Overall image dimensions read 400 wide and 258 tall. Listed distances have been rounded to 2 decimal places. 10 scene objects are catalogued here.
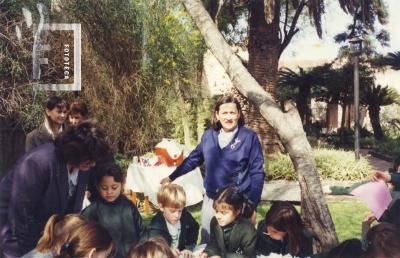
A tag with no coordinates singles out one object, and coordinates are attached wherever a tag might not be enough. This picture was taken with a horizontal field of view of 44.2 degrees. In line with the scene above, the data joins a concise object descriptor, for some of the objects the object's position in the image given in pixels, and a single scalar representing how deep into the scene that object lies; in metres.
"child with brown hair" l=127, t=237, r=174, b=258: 2.28
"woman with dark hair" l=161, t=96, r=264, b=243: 3.10
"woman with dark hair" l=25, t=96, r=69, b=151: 3.71
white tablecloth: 6.66
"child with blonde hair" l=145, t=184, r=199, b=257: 3.16
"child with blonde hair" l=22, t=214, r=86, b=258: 2.24
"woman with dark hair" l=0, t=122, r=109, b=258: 2.29
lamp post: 9.86
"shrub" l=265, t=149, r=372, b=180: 9.63
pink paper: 3.09
